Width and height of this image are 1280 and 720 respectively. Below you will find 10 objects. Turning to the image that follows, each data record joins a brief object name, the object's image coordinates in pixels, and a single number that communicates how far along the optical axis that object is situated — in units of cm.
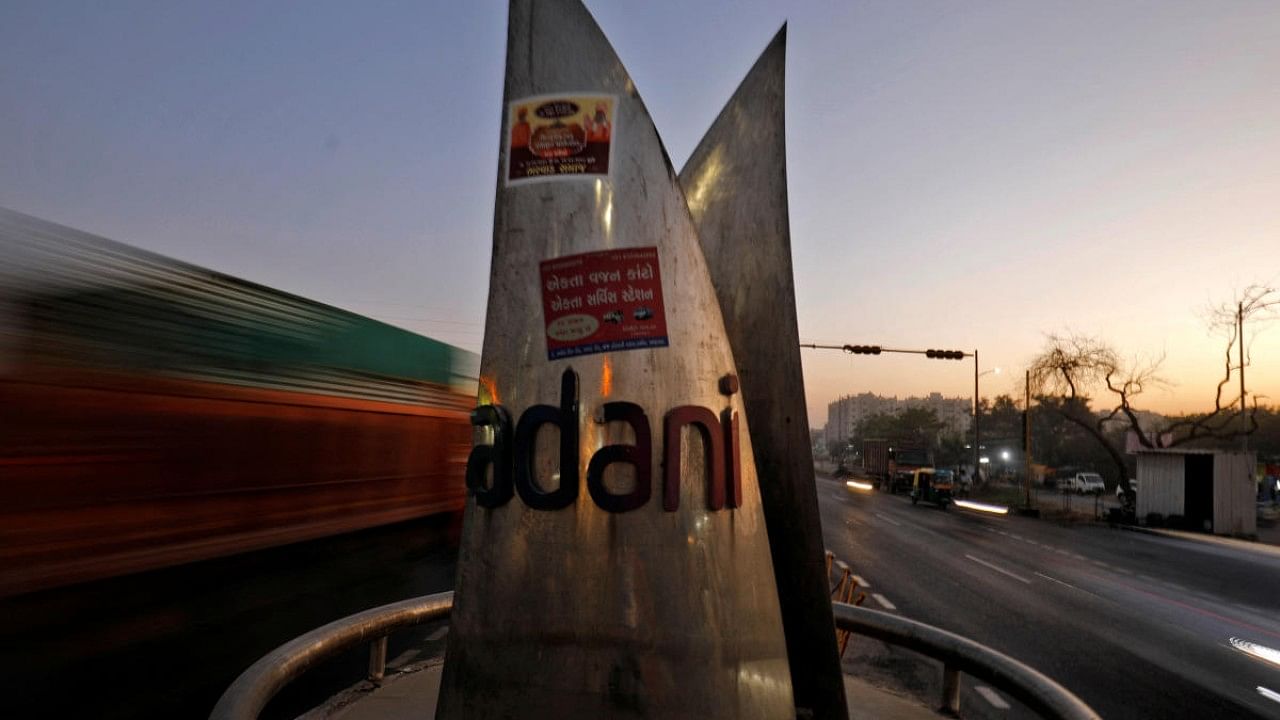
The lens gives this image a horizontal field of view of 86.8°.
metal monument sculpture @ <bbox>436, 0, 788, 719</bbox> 241
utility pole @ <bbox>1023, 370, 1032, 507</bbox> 2991
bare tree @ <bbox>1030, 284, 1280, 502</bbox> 2623
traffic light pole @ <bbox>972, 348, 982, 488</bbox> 3332
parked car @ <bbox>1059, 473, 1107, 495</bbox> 5086
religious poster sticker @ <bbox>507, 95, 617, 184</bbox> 266
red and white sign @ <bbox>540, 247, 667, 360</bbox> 255
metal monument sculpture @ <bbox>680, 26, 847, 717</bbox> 315
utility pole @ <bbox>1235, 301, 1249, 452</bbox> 2567
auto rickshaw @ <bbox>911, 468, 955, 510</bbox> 3294
